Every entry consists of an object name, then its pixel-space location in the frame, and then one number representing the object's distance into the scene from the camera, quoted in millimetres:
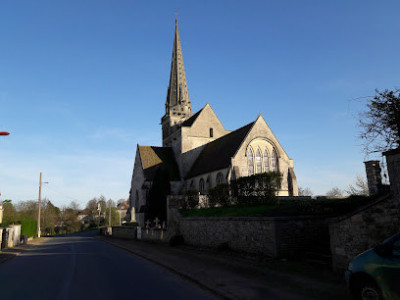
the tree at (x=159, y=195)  37562
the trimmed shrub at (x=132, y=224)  40438
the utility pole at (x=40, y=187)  41719
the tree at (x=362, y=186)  32213
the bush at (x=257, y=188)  16094
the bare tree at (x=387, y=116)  9844
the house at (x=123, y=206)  119250
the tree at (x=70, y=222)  76312
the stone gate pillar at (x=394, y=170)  7443
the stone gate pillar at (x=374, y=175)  13047
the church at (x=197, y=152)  32406
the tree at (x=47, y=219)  65694
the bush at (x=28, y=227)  34406
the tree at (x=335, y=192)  72125
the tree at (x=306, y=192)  66288
